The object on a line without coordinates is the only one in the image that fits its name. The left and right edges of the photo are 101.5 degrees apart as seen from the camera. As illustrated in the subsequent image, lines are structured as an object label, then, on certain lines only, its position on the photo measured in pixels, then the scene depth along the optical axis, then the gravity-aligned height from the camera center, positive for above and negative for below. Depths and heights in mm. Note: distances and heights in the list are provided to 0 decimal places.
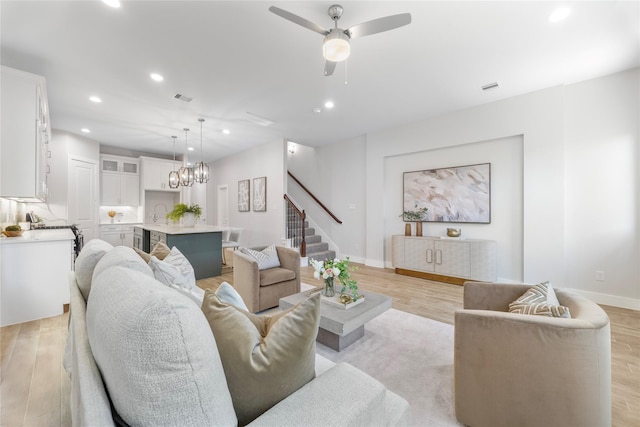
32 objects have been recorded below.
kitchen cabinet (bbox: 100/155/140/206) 6727 +829
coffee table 2068 -864
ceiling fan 1900 +1417
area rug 1685 -1226
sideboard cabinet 4074 -774
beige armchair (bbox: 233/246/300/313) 3018 -820
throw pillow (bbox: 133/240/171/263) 2363 -368
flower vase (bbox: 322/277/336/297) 2490 -741
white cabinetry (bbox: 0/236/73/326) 2766 -735
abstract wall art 4336 +349
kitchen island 4355 -559
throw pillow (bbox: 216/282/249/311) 1224 -394
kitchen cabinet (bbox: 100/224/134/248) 6637 -560
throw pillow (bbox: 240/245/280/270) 3281 -568
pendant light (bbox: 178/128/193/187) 5314 +755
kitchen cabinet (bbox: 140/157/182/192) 7141 +1097
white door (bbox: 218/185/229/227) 8203 +202
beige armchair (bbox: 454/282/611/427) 1249 -794
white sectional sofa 563 -374
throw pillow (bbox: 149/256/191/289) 1684 -411
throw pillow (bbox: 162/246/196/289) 2045 -418
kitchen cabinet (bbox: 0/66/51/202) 2793 +855
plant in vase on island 5254 -18
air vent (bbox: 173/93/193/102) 3833 +1718
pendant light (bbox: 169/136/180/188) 5639 +703
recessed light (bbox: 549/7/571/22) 2252 +1749
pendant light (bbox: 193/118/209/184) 5203 +788
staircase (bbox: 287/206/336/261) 6219 -660
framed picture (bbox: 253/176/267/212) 6617 +470
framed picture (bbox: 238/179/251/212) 7223 +485
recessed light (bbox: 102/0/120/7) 2123 +1717
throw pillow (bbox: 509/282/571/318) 1370 -519
